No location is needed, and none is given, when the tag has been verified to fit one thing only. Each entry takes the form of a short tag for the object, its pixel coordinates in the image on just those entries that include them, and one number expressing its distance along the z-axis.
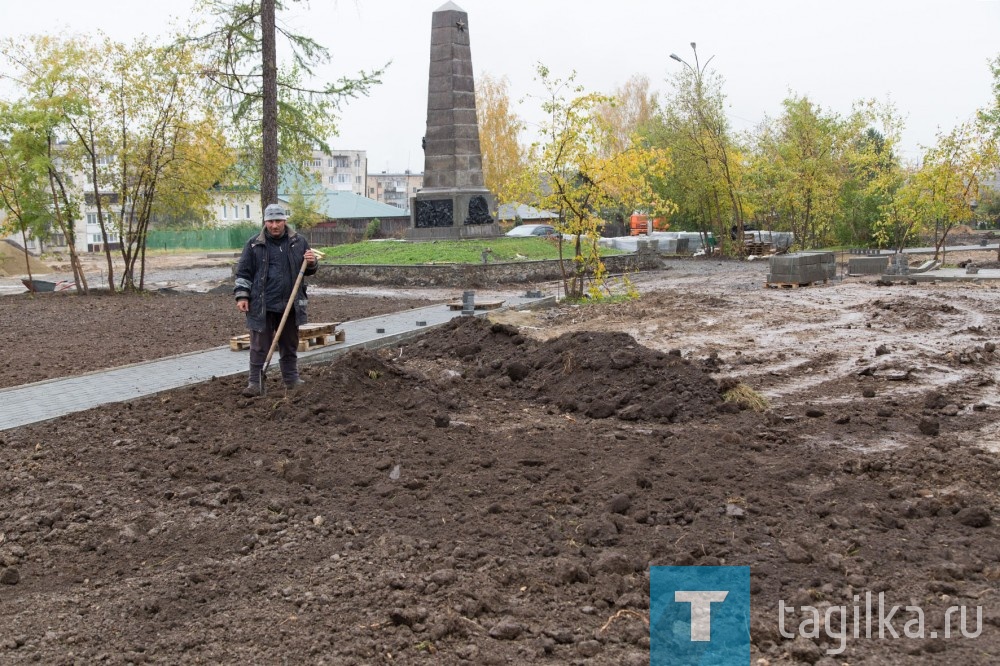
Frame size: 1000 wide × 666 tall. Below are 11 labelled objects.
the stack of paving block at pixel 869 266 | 26.00
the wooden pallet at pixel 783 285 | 22.00
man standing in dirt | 8.21
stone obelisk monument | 27.31
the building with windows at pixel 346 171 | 126.06
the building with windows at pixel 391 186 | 140.14
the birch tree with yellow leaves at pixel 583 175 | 16.98
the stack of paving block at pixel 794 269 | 22.02
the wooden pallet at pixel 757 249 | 37.00
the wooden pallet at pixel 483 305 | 16.02
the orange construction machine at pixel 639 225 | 54.41
